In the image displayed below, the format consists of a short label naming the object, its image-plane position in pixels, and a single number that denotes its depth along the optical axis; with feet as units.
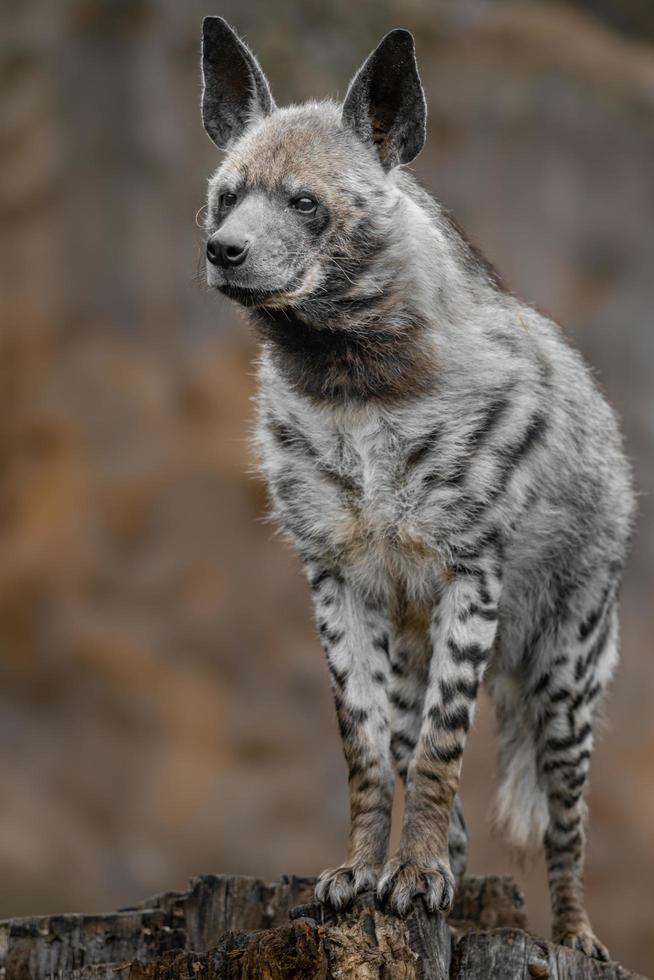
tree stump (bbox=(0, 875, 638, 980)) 22.89
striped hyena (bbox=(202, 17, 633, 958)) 28.30
